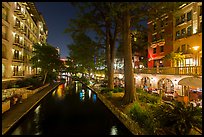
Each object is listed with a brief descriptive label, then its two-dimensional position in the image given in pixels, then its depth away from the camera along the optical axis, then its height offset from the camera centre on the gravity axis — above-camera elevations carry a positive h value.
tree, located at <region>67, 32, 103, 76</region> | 14.26 +3.35
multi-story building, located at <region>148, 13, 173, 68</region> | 17.26 +4.55
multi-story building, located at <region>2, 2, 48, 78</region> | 15.88 +6.41
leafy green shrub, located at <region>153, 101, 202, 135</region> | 4.10 -2.10
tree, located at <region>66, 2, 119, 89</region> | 10.32 +4.95
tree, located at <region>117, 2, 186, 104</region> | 7.77 +3.39
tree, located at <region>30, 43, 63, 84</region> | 18.19 +2.25
